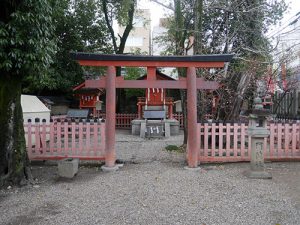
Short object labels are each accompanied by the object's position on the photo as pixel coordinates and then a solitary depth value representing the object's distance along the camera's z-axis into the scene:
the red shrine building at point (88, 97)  18.80
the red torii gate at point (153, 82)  7.53
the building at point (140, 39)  43.00
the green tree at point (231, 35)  10.44
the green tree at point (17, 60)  5.39
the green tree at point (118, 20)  18.76
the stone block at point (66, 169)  6.59
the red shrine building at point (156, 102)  18.05
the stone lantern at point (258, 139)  6.64
